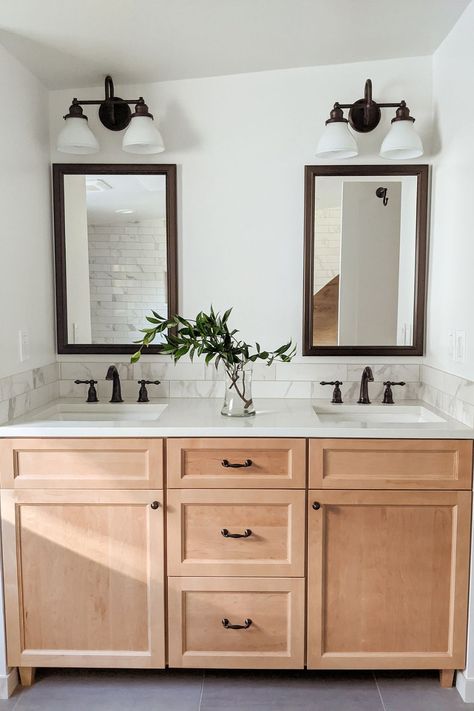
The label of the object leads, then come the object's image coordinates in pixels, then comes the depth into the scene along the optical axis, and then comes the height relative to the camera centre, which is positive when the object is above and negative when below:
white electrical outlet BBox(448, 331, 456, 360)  2.12 -0.18
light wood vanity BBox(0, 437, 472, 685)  1.95 -0.88
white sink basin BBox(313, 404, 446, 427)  2.34 -0.48
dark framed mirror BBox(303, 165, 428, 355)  2.41 +0.16
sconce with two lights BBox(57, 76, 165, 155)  2.29 +0.69
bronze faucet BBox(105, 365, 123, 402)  2.43 -0.36
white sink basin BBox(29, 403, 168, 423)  2.37 -0.48
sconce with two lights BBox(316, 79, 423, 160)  2.23 +0.65
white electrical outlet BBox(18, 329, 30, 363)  2.16 -0.18
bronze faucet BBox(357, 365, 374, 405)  2.38 -0.37
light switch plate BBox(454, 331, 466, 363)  2.02 -0.18
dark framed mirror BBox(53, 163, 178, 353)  2.44 +0.20
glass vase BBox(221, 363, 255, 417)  2.12 -0.36
